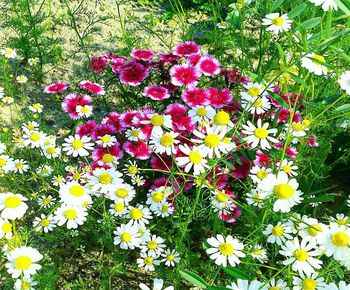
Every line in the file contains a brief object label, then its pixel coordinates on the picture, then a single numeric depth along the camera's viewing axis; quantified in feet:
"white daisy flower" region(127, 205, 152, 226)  0.94
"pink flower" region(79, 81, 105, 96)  1.21
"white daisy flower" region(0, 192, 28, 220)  0.79
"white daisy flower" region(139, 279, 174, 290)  0.74
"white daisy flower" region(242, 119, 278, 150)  0.90
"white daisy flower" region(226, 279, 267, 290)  0.68
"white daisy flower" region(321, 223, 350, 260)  0.72
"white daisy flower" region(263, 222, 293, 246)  0.86
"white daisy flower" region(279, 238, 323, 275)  0.78
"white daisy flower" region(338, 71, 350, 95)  0.83
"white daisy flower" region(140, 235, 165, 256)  0.95
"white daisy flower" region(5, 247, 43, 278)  0.76
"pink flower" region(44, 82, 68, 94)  1.24
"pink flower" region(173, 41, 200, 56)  1.18
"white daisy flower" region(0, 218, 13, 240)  0.79
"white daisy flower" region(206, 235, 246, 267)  0.81
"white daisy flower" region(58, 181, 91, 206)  0.84
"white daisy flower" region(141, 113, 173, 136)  0.95
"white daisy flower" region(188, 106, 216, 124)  0.99
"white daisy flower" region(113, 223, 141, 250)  0.91
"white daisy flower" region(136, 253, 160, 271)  0.95
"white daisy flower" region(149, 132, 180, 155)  0.90
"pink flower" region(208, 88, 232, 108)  1.09
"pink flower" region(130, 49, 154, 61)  1.19
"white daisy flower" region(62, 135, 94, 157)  1.04
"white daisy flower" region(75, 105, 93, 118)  1.15
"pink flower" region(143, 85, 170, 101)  1.10
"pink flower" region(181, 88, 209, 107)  1.07
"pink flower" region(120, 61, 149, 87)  1.15
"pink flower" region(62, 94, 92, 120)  1.17
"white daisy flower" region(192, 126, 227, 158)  0.82
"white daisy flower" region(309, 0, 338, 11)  0.79
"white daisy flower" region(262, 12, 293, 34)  1.05
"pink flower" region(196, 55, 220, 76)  1.13
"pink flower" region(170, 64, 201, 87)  1.11
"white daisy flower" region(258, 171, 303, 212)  0.75
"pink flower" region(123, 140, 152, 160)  1.05
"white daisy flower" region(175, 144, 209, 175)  0.83
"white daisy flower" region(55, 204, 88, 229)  0.87
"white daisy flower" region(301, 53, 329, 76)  0.89
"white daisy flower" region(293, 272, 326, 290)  0.78
